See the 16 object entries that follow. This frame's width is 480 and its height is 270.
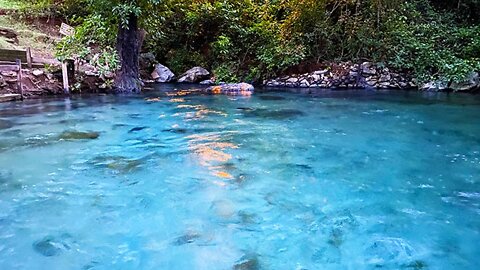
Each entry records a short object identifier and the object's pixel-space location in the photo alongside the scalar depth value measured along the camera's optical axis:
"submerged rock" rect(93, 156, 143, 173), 4.13
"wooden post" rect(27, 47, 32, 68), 9.39
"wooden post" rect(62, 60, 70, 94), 9.69
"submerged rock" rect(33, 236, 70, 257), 2.47
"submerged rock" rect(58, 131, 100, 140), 5.48
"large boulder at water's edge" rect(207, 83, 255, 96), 11.30
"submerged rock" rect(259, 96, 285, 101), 9.96
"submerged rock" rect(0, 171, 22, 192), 3.51
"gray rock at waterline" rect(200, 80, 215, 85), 14.01
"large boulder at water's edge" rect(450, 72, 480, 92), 11.51
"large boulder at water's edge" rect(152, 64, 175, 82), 14.62
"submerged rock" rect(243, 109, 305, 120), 7.43
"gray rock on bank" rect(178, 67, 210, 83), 14.48
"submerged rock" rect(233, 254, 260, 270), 2.33
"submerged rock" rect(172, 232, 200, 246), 2.61
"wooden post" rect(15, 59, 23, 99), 8.56
